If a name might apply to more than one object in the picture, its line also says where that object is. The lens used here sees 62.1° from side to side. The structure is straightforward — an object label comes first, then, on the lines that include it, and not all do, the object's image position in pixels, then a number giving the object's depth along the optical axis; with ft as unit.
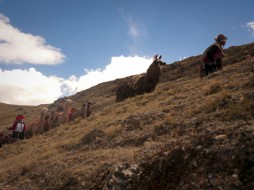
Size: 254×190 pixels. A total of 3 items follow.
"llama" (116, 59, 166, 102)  43.31
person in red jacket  50.97
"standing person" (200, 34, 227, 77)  37.75
